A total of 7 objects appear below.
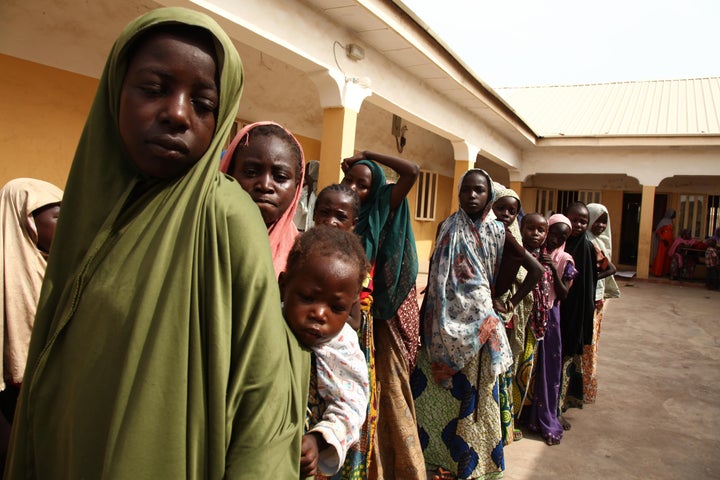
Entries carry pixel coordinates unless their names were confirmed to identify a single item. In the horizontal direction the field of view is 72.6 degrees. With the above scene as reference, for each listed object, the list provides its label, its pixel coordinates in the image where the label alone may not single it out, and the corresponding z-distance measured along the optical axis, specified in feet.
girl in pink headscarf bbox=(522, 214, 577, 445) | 12.09
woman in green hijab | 2.69
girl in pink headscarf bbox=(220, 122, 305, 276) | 4.88
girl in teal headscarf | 7.73
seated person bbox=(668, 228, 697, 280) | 46.78
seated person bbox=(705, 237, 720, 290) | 42.78
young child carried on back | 3.96
